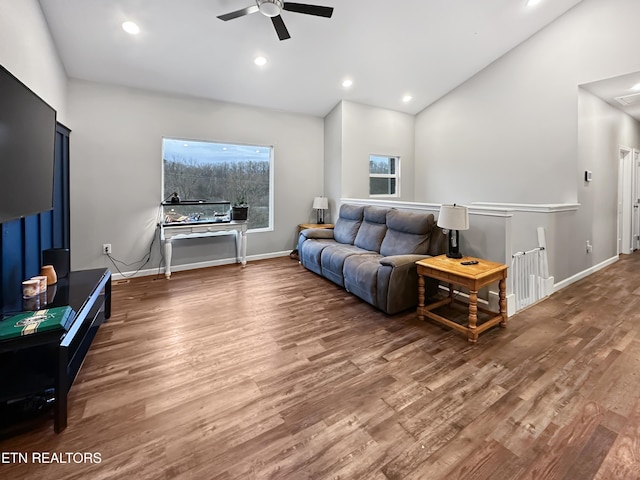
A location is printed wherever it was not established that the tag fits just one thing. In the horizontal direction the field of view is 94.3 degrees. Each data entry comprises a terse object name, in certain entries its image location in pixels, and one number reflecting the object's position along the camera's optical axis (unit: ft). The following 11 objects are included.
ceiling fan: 9.18
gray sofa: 9.95
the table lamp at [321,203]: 18.83
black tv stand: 4.99
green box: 5.05
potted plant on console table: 16.25
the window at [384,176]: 19.94
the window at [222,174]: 15.60
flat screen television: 5.66
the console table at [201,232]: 14.28
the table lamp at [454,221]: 9.50
